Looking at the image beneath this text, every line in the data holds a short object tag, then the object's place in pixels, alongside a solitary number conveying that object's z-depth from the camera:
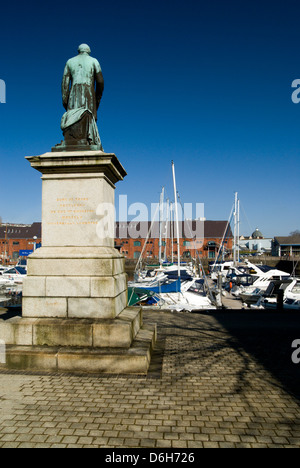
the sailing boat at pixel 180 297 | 18.64
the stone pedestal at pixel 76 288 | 6.38
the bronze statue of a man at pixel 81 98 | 7.84
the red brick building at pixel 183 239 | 83.69
